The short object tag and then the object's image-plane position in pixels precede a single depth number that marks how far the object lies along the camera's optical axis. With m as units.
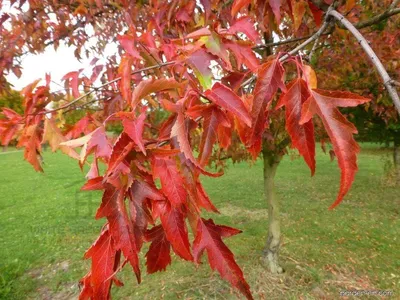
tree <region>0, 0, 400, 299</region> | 0.57
